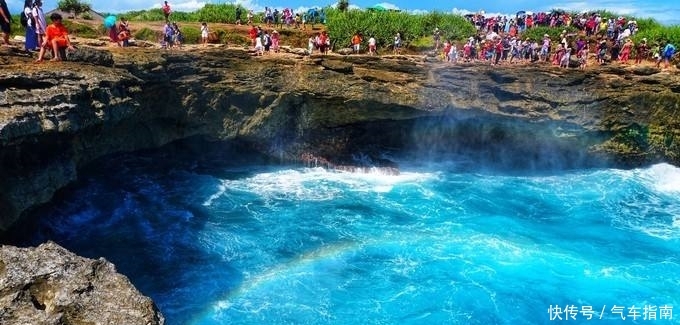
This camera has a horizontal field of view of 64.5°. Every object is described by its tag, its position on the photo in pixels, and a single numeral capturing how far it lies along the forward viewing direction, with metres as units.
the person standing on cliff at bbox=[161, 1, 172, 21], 31.27
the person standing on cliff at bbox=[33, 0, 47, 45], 18.67
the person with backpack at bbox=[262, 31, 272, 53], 27.38
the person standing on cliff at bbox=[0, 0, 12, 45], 18.73
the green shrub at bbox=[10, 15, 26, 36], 27.30
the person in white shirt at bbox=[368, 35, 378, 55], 30.63
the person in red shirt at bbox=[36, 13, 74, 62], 17.69
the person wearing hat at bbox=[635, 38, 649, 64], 29.93
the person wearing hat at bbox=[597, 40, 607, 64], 29.66
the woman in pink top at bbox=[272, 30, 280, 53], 26.97
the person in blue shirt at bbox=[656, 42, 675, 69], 28.62
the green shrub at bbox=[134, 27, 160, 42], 29.80
